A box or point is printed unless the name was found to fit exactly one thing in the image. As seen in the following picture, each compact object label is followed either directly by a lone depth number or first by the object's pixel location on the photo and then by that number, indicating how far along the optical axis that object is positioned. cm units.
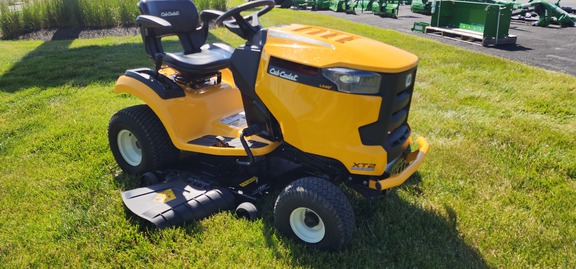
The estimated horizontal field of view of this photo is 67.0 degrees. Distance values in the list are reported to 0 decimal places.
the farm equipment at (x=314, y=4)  1759
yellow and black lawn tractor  237
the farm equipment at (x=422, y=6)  1522
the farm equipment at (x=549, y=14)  1157
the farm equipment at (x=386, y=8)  1442
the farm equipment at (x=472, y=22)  874
